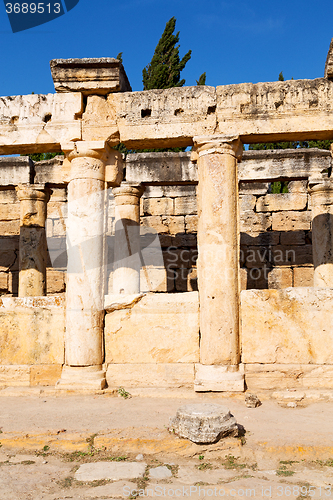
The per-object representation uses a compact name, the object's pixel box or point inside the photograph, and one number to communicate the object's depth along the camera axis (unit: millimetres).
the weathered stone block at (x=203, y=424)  4027
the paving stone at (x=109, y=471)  3529
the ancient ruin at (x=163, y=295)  6223
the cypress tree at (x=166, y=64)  17938
